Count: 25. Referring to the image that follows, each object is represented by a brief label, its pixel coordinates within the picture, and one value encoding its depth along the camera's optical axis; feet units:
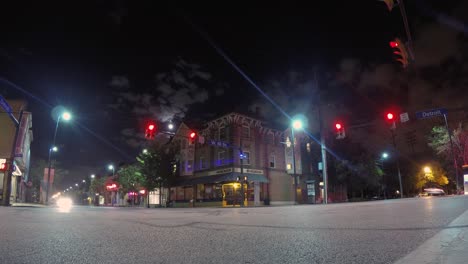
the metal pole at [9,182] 70.79
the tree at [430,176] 190.33
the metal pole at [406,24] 25.86
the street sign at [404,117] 60.34
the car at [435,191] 161.48
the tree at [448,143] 117.39
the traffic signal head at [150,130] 64.85
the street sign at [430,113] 57.46
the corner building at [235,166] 125.70
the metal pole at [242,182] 102.90
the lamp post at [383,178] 165.76
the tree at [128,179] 174.64
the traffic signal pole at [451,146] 112.09
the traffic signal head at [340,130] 69.97
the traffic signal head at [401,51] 35.17
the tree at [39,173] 210.18
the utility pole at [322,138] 90.67
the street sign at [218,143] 86.12
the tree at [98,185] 268.31
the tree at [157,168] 145.79
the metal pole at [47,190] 120.40
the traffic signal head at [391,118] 60.39
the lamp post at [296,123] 96.43
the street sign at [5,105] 59.92
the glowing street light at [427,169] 187.42
